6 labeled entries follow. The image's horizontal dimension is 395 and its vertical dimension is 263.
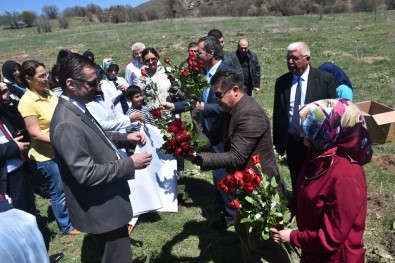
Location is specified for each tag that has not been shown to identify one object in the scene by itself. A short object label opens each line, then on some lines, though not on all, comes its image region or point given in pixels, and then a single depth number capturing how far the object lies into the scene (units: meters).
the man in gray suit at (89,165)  2.64
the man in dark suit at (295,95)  4.26
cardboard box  6.25
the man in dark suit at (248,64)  7.66
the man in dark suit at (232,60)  5.96
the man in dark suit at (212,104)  4.37
